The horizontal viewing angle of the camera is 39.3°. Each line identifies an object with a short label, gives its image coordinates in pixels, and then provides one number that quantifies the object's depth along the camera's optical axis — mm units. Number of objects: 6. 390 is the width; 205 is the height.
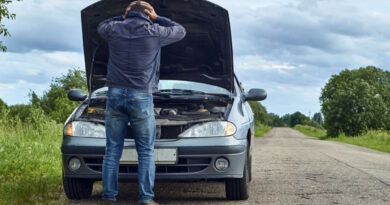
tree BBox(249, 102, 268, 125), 124469
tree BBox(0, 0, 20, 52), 15359
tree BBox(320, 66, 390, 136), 56969
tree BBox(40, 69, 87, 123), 36000
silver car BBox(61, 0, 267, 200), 5297
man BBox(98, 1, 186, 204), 4824
